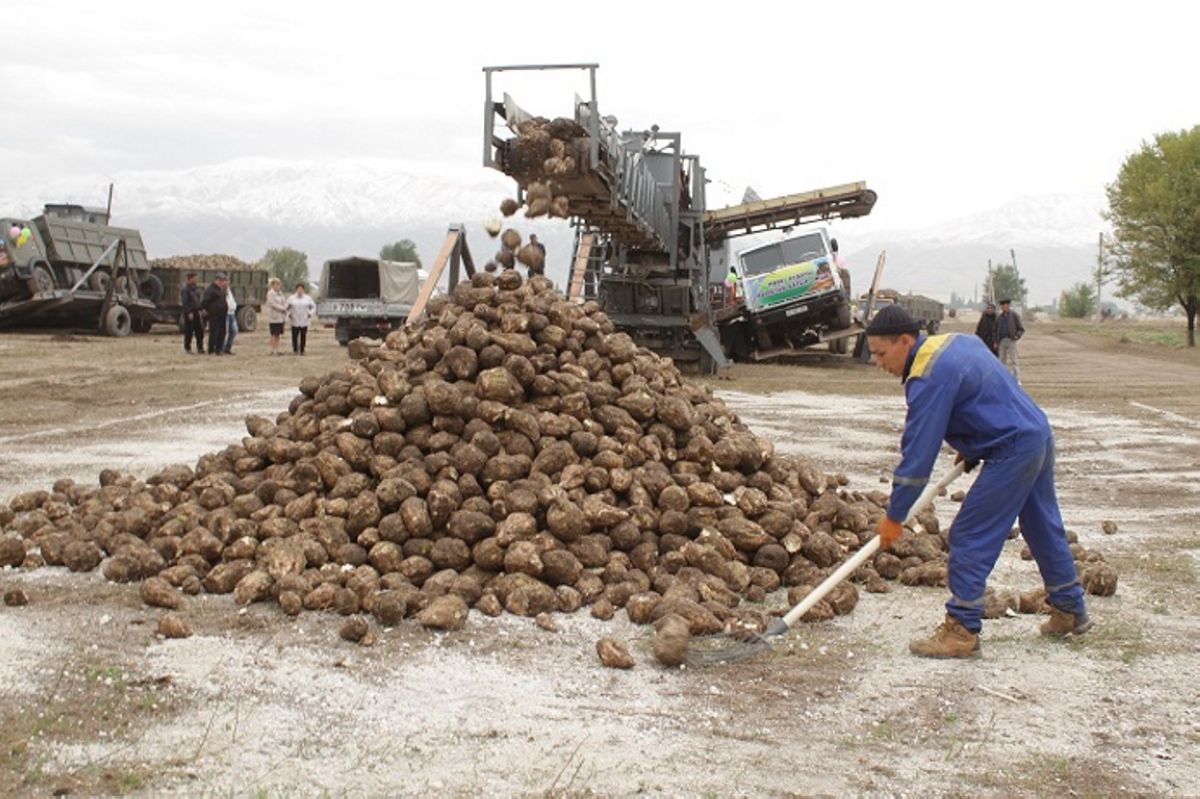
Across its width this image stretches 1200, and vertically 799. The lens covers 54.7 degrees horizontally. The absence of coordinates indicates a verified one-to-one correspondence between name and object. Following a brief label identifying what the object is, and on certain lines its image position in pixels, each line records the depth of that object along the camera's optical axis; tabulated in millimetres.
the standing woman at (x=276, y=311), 22875
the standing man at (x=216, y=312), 21694
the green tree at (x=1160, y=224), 37938
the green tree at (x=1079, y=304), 89312
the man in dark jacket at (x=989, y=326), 17953
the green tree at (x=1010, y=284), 101250
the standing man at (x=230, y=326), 22750
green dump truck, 24203
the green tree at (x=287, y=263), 81188
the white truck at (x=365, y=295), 25547
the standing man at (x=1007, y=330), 17734
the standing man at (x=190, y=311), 22219
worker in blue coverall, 4914
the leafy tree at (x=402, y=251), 82306
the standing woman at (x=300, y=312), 22266
